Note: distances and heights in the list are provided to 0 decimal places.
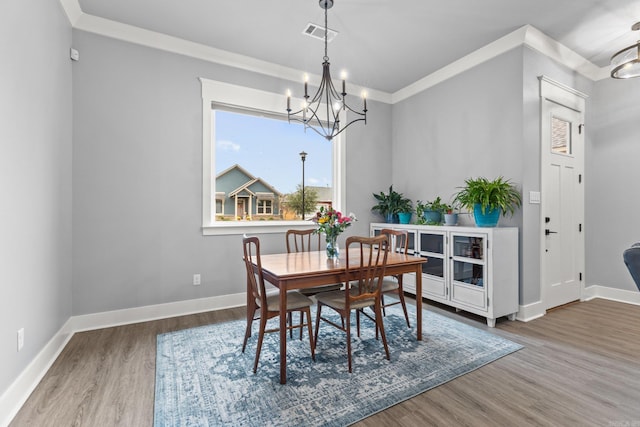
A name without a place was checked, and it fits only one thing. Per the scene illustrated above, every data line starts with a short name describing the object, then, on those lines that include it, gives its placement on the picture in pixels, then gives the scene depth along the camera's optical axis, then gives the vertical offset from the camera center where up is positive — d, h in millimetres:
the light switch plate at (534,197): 3278 +167
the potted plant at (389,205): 4531 +112
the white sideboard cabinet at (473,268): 3064 -586
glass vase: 2740 -326
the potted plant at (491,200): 3174 +133
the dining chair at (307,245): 2942 -420
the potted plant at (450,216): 3711 -39
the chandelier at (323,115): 4132 +1326
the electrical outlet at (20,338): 1881 -763
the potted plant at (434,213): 3939 -3
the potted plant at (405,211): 4430 +25
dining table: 2102 -429
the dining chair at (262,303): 2195 -673
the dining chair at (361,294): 2242 -619
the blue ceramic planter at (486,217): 3227 -44
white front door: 3447 +111
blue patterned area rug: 1757 -1113
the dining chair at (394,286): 2838 -678
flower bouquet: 2660 -80
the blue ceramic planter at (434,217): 3938 -54
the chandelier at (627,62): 2831 +1398
